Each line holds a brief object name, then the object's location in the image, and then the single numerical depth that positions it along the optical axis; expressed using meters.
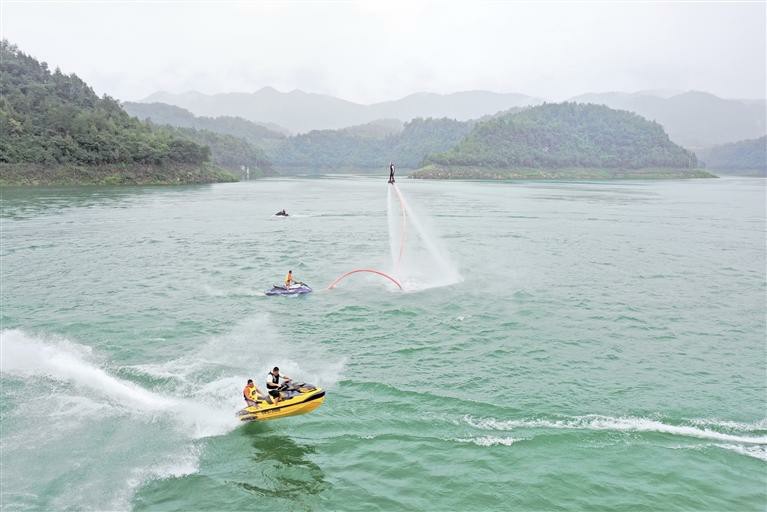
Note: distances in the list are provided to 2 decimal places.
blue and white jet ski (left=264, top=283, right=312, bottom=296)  46.97
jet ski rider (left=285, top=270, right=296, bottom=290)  47.33
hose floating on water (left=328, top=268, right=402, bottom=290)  49.84
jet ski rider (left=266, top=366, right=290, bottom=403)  25.62
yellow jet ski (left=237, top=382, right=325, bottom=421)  25.25
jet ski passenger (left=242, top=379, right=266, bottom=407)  25.67
